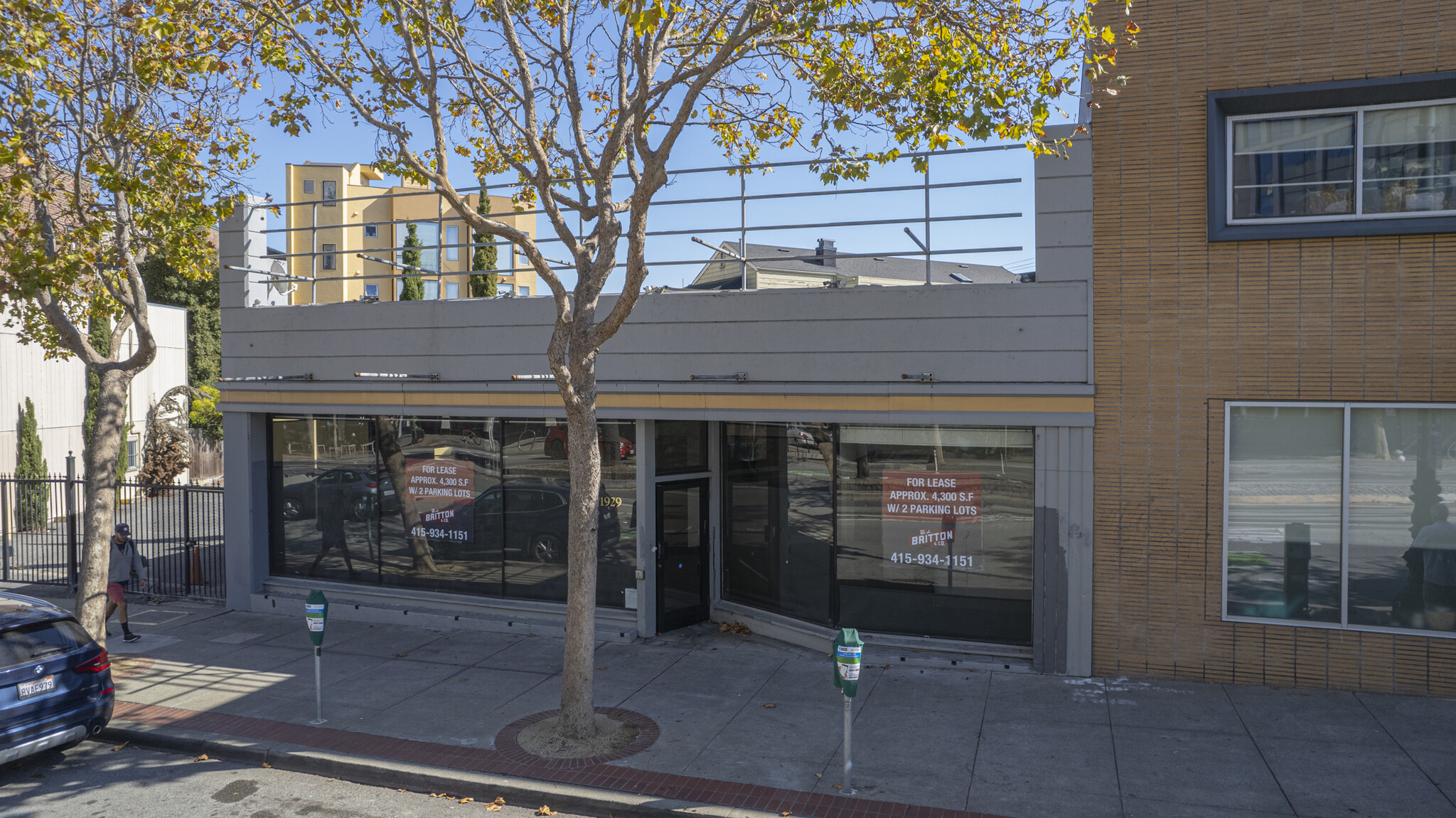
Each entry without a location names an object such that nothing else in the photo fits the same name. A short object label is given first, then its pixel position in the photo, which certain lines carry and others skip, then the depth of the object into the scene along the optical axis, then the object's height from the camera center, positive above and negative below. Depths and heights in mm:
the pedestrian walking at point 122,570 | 12367 -2556
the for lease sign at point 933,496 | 10656 -1152
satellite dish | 14156 +1714
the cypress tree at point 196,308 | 35375 +3304
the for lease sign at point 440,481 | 13195 -1228
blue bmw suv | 7742 -2485
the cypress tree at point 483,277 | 27345 +3685
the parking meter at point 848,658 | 7297 -2050
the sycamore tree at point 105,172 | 10094 +2585
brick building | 9352 +503
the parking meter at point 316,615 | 9156 -2151
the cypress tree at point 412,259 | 29703 +4852
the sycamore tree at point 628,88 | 8641 +3036
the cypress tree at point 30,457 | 21859 -1591
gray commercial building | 10250 -830
